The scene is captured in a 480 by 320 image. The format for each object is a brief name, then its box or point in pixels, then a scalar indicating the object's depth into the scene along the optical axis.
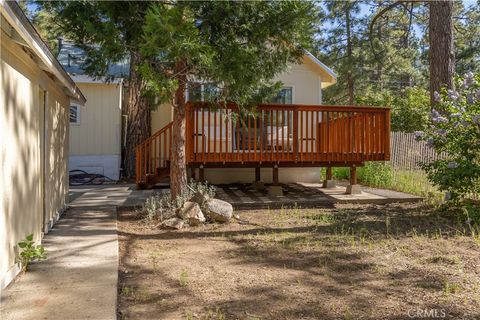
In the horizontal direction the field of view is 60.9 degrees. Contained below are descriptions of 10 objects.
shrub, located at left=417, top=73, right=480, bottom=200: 6.20
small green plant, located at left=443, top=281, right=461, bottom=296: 3.22
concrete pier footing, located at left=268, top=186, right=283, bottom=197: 8.96
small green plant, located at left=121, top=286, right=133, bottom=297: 3.25
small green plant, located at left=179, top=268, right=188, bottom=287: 3.50
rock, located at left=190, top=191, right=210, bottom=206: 6.29
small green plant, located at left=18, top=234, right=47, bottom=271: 3.63
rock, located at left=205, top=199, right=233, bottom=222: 6.16
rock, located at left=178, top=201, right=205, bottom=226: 5.99
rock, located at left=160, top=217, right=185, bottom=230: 5.84
